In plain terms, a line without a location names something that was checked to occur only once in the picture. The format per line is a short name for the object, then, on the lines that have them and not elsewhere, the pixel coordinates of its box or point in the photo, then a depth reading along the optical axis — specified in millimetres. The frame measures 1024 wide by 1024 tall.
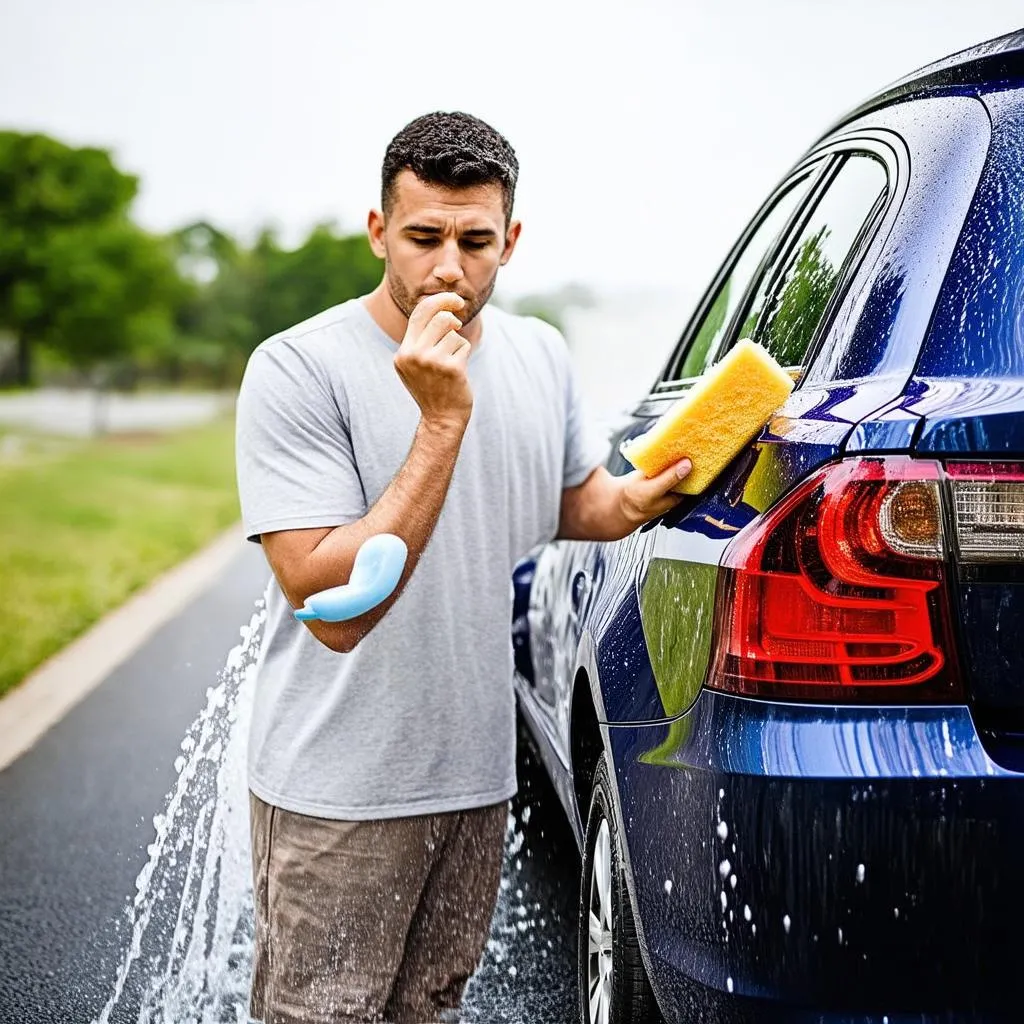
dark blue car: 1764
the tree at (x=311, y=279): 71000
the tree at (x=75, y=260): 46812
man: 2264
